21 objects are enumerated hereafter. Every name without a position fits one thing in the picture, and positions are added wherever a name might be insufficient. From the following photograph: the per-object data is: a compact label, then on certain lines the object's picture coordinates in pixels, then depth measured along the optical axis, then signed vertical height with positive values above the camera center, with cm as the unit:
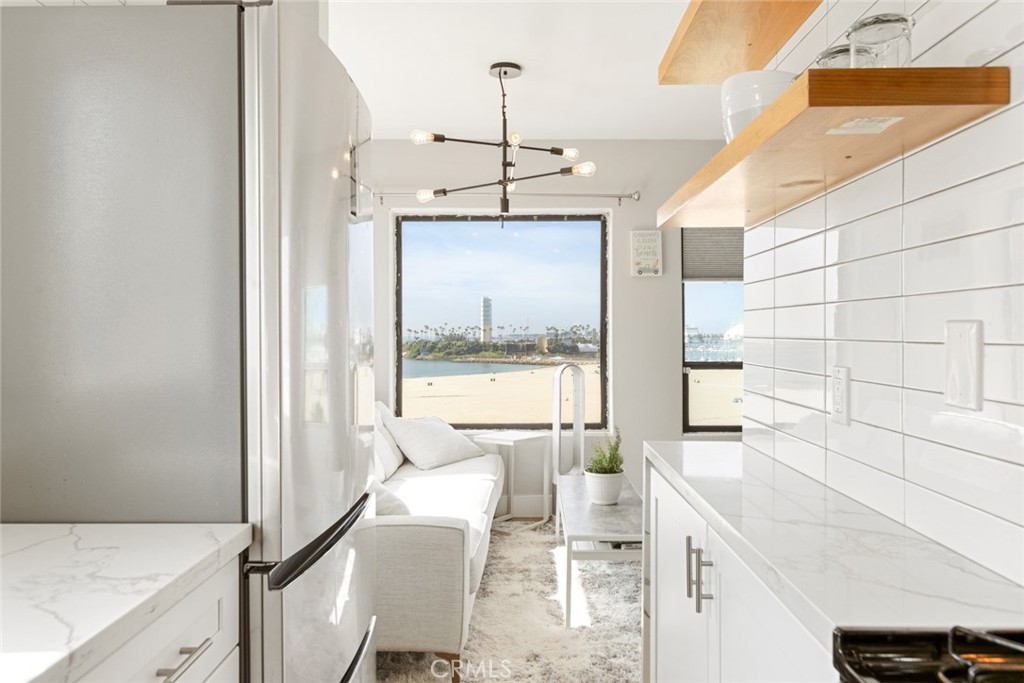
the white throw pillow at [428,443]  427 -69
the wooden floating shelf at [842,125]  90 +33
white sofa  232 -87
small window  483 -11
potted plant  313 -67
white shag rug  241 -123
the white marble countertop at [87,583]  76 -36
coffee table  266 -80
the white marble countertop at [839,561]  74 -31
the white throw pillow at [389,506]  242 -62
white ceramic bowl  129 +49
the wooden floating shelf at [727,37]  147 +74
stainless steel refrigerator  125 +13
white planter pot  313 -72
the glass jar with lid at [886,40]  106 +49
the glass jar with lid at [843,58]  106 +47
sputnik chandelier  295 +87
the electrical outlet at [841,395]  132 -12
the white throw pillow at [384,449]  391 -69
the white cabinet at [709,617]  89 -49
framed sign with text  463 +61
